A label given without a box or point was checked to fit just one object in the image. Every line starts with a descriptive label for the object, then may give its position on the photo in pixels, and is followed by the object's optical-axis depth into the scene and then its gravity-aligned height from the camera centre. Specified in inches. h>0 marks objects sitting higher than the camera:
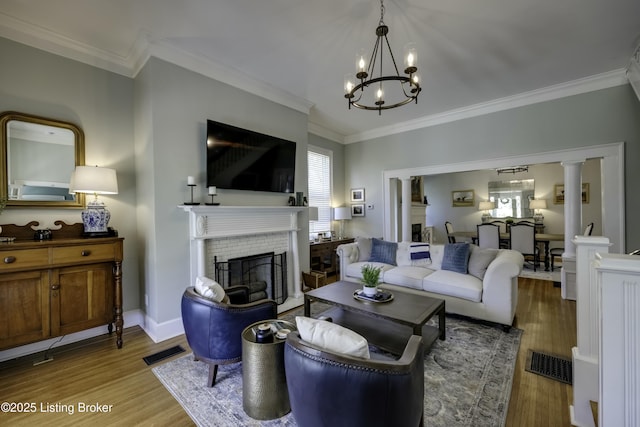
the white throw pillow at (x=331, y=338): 49.6 -24.9
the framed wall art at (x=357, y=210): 242.4 +2.1
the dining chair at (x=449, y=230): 297.9 -23.0
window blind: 221.9 +24.8
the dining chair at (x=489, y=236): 231.8 -23.1
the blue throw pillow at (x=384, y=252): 168.4 -26.2
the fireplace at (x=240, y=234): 121.0 -10.4
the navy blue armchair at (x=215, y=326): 79.6 -34.6
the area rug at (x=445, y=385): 69.6 -54.5
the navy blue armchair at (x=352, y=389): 43.6 -30.7
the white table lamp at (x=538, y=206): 285.9 +3.5
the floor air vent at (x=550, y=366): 84.9 -54.3
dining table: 224.2 -25.8
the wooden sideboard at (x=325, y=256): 202.7 -35.0
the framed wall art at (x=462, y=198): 335.6 +16.3
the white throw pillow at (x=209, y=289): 83.8 -24.6
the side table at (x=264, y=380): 68.1 -44.0
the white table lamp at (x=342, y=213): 232.4 -0.5
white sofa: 116.6 -34.8
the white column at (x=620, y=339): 43.9 -22.6
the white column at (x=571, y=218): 156.7 -5.7
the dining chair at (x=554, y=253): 229.9 -40.4
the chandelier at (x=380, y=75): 80.6 +72.6
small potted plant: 109.7 -29.0
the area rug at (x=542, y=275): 198.8 -52.5
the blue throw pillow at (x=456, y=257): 140.0 -25.7
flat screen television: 128.5 +29.8
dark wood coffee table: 94.0 -37.9
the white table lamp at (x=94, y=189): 101.7 +11.1
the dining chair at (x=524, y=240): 219.6 -25.8
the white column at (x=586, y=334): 66.7 -33.1
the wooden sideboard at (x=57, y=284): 86.1 -24.5
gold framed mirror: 99.7 +23.5
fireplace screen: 133.6 -33.1
